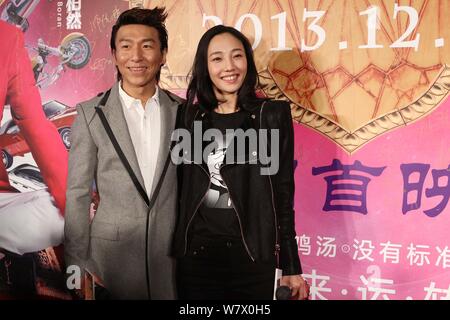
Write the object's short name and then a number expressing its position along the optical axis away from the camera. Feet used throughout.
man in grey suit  8.61
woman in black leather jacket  7.79
